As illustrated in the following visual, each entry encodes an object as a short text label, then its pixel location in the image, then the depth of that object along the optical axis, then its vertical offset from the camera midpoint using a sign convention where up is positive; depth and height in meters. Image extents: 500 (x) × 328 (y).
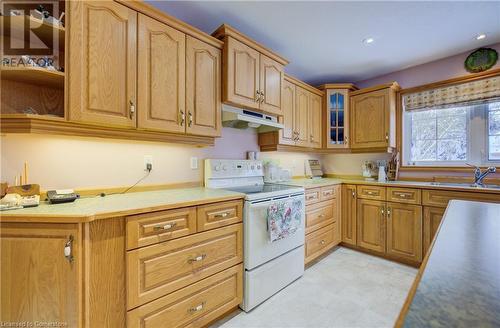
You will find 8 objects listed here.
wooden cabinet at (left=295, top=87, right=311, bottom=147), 2.78 +0.64
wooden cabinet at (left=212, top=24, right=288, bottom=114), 1.88 +0.89
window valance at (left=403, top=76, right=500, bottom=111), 2.29 +0.82
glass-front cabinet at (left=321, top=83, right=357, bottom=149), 3.08 +0.74
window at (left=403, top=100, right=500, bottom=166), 2.39 +0.36
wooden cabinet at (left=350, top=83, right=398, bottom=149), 2.77 +0.64
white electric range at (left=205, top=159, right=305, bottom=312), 1.66 -0.62
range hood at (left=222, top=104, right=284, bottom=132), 1.93 +0.43
